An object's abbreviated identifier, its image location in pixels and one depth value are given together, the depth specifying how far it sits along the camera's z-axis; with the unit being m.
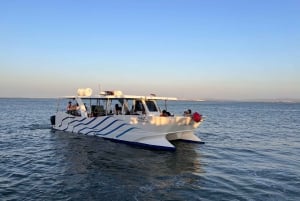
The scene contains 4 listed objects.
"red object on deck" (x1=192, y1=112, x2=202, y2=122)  20.20
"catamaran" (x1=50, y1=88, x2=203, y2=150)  19.42
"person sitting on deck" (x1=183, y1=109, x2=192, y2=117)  20.62
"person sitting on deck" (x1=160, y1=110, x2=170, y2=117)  19.73
